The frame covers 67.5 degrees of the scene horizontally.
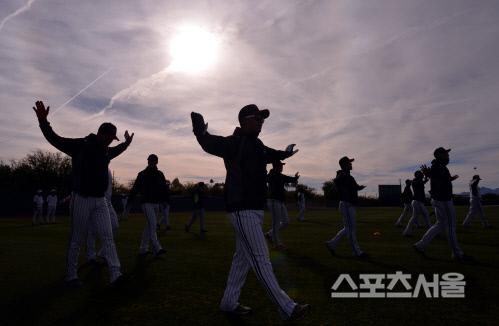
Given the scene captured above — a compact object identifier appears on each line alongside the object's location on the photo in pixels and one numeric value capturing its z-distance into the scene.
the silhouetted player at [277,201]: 10.16
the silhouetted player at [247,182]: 3.75
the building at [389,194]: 67.25
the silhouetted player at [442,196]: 7.90
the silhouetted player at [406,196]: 17.66
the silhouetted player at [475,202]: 16.38
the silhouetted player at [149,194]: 8.80
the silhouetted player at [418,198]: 13.90
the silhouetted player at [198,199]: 14.98
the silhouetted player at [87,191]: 5.66
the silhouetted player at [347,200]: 8.32
